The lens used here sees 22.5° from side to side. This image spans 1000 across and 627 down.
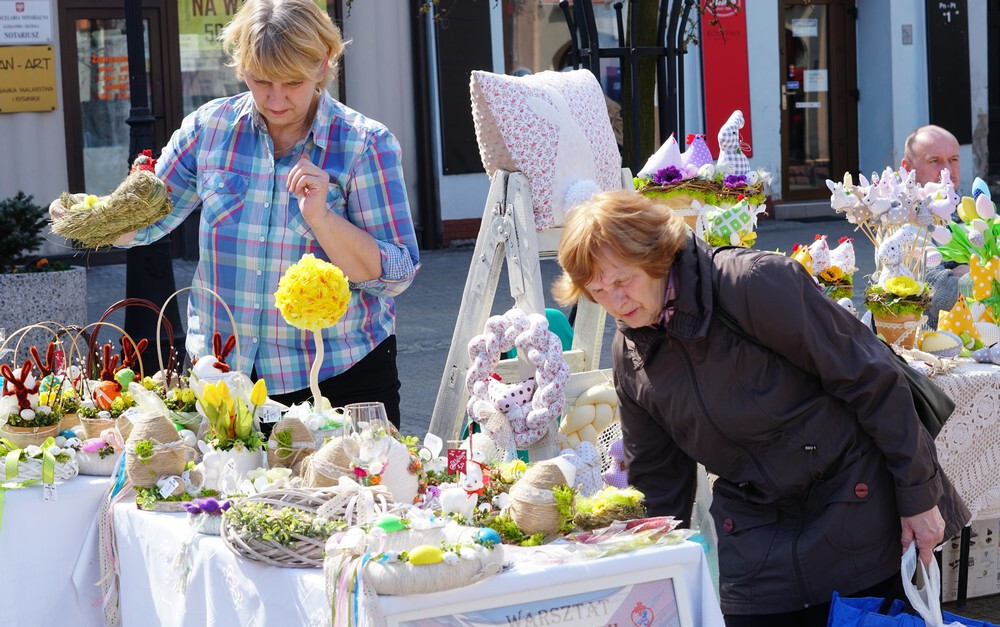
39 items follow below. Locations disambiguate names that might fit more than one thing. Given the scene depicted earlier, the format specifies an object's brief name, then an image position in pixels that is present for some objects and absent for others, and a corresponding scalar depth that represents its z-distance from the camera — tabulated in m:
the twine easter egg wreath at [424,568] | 3.91
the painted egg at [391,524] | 4.08
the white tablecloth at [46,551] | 5.53
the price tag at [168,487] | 5.08
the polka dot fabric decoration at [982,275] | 8.18
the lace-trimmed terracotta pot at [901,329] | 7.76
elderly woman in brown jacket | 4.51
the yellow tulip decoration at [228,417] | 5.28
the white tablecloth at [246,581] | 4.08
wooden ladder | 7.08
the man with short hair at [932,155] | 10.35
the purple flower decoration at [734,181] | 7.64
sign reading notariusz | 20.03
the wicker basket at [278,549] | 4.38
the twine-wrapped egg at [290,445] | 5.29
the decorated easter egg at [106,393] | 6.00
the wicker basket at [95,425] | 5.81
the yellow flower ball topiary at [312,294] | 5.20
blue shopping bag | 4.59
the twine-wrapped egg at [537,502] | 4.51
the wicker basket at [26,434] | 5.77
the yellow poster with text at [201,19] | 21.63
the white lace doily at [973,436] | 7.48
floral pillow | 7.14
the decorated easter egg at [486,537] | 4.08
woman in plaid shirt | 5.97
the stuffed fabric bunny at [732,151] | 8.03
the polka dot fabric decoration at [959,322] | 7.97
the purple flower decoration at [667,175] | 7.71
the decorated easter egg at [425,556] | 3.91
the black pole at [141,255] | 11.99
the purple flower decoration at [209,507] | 4.81
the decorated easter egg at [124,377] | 6.24
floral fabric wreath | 6.25
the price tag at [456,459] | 5.35
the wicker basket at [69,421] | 5.95
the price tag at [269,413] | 5.40
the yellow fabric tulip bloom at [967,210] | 8.37
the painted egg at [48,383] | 6.12
